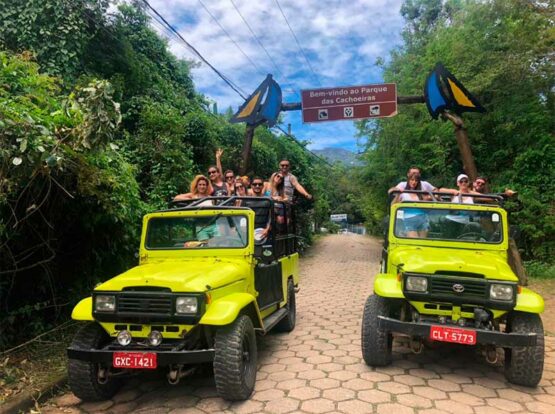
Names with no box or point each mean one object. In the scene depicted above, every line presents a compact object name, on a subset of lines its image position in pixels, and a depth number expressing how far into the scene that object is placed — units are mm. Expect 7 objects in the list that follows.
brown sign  10328
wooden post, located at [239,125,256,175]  9991
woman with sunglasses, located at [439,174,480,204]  5688
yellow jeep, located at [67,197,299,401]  3650
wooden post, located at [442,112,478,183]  9055
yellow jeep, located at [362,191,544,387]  4031
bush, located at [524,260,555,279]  9898
